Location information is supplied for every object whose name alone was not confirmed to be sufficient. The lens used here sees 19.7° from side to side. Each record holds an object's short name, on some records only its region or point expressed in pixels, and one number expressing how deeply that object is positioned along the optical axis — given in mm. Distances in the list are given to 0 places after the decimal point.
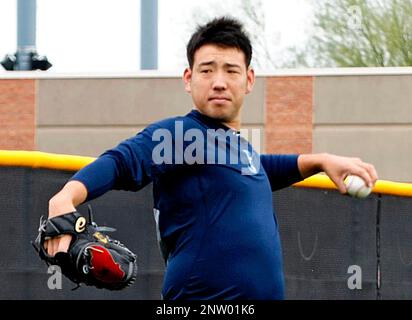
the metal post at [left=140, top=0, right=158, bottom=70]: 23828
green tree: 31000
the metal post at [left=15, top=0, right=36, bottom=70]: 23594
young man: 3957
